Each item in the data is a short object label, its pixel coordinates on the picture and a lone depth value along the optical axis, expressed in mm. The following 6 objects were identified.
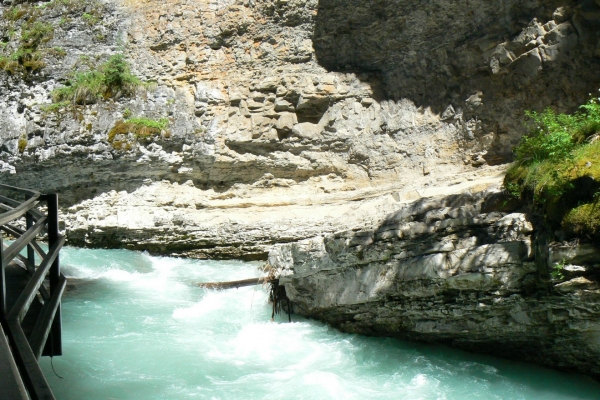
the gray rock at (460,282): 5387
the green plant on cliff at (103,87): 15828
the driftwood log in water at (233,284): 9328
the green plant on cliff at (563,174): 5164
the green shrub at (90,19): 17219
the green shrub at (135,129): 15008
